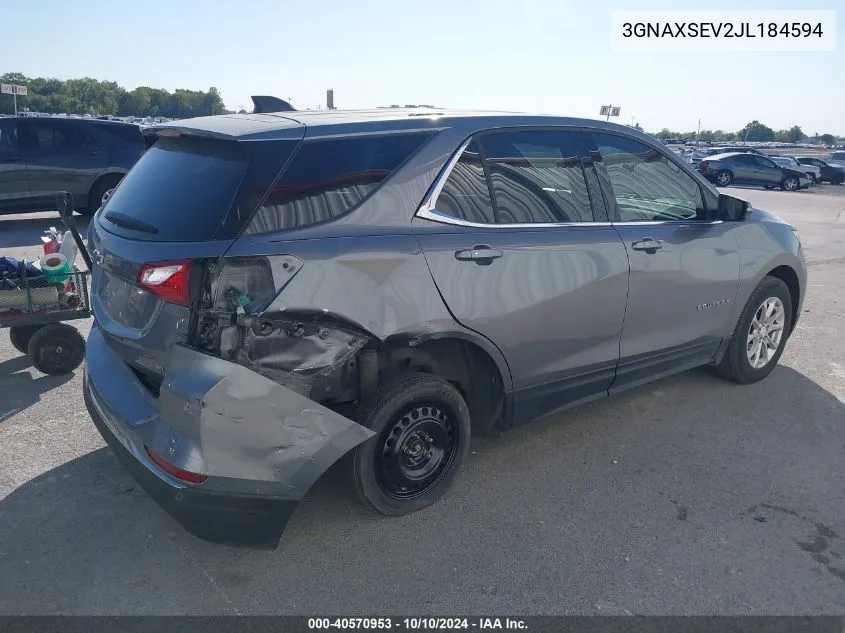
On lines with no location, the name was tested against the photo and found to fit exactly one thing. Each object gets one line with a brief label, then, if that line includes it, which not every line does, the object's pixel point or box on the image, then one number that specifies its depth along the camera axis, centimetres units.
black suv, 1138
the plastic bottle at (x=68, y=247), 516
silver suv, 277
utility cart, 480
